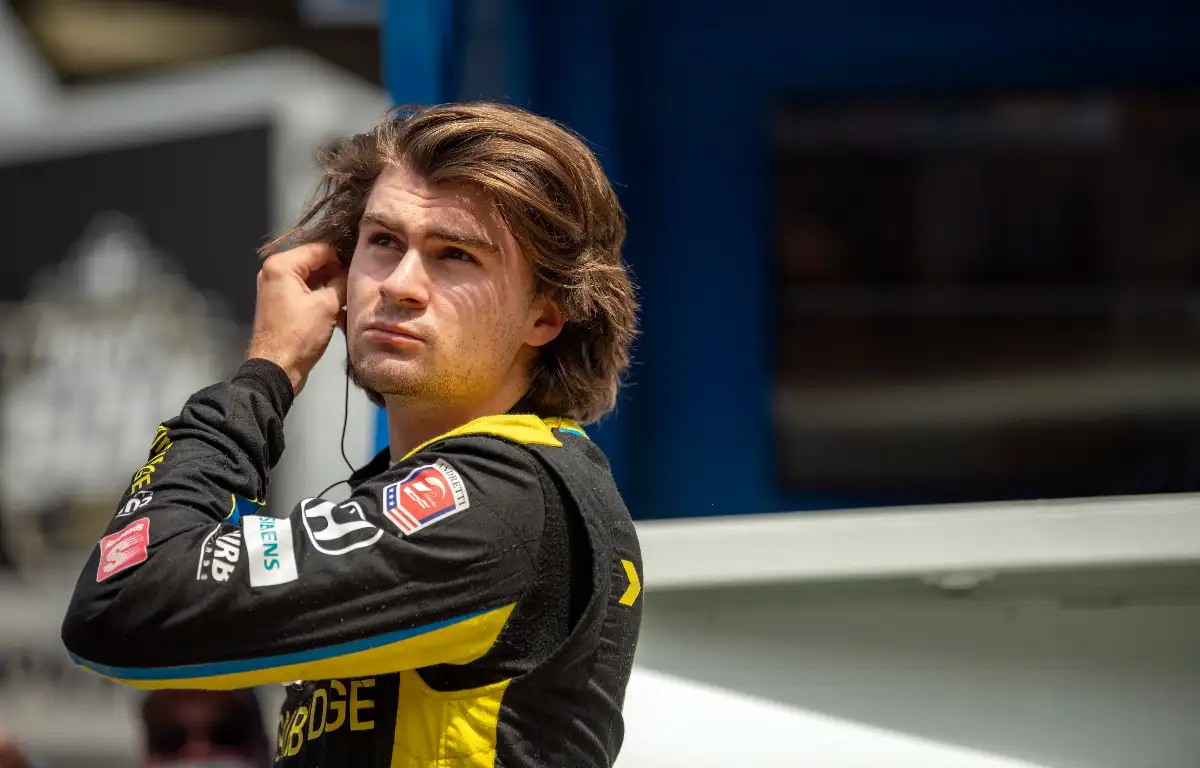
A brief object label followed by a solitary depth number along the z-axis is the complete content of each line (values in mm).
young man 5360
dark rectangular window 10482
